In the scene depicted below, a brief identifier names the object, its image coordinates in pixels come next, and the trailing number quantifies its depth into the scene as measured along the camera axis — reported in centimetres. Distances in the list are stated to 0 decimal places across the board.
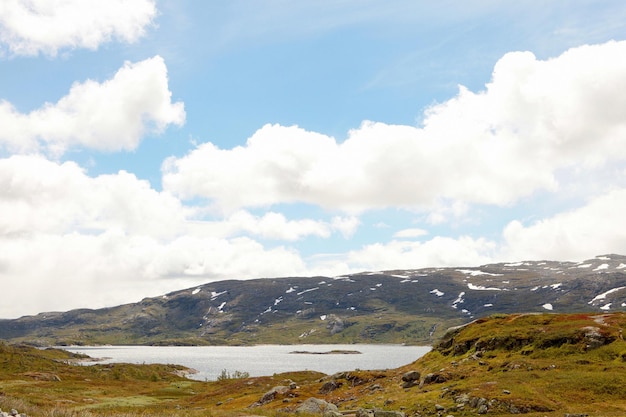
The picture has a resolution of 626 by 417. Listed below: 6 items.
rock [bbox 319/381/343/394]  6738
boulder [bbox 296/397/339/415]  4838
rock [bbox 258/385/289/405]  6812
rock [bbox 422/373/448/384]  5141
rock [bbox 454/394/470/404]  4022
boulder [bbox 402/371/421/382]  5559
